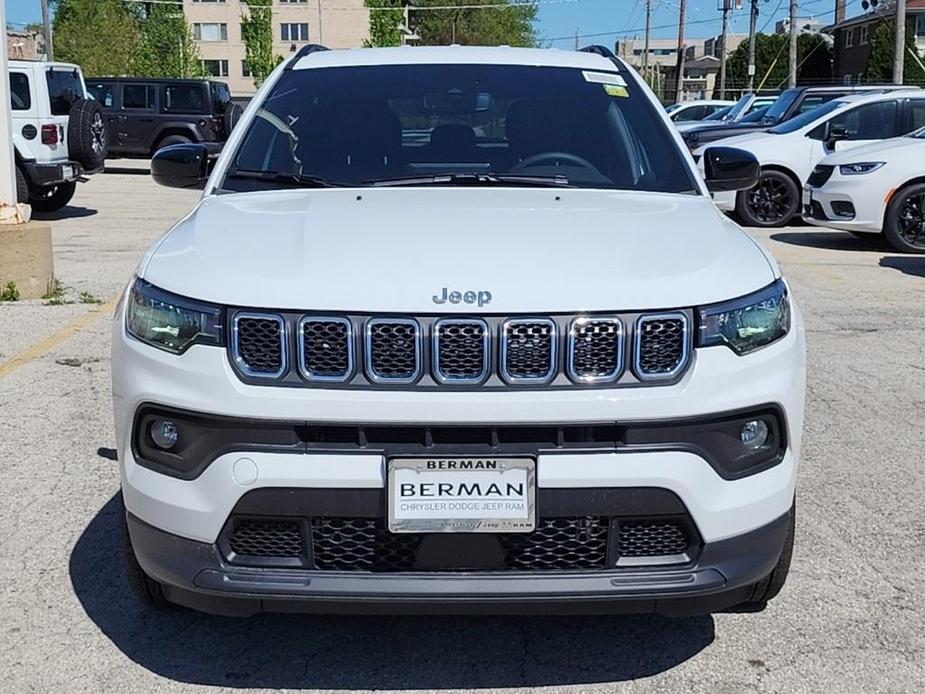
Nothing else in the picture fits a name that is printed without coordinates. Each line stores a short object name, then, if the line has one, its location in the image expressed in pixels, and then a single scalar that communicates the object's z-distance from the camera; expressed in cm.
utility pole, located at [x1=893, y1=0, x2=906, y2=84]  2994
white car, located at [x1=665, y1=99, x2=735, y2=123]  2925
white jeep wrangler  1428
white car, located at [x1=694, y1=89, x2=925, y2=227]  1394
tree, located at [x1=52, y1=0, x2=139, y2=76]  5606
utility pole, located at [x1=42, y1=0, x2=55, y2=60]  4605
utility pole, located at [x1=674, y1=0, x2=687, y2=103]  5484
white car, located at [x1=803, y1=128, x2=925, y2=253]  1188
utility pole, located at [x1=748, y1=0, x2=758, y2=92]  4643
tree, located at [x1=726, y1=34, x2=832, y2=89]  6656
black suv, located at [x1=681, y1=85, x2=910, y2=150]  1784
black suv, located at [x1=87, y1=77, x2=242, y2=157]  2395
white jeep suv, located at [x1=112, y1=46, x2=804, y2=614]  265
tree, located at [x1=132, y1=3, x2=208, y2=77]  6344
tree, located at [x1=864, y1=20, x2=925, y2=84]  4519
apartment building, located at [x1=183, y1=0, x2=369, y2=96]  8181
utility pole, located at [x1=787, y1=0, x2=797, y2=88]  4306
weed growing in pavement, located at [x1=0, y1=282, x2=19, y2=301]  868
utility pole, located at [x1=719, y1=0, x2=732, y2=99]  5115
